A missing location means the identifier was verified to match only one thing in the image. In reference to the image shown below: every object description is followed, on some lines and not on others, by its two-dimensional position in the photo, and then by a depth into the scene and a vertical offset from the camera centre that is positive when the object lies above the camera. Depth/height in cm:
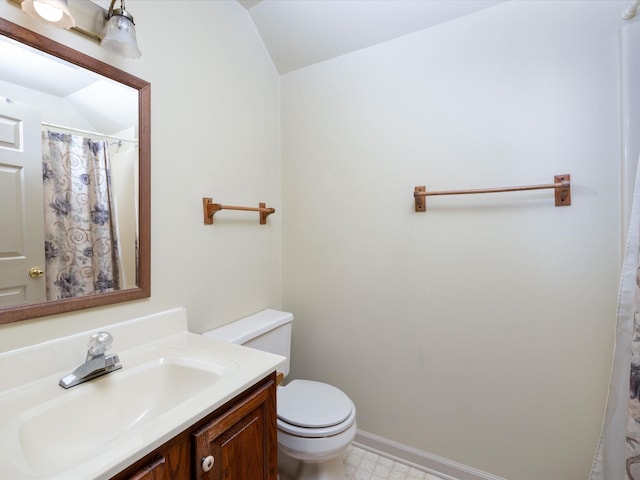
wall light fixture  87 +68
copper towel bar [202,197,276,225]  143 +14
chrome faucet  89 -36
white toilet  128 -77
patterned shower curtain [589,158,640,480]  109 -57
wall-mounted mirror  88 +20
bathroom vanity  65 -43
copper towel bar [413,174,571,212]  128 +19
